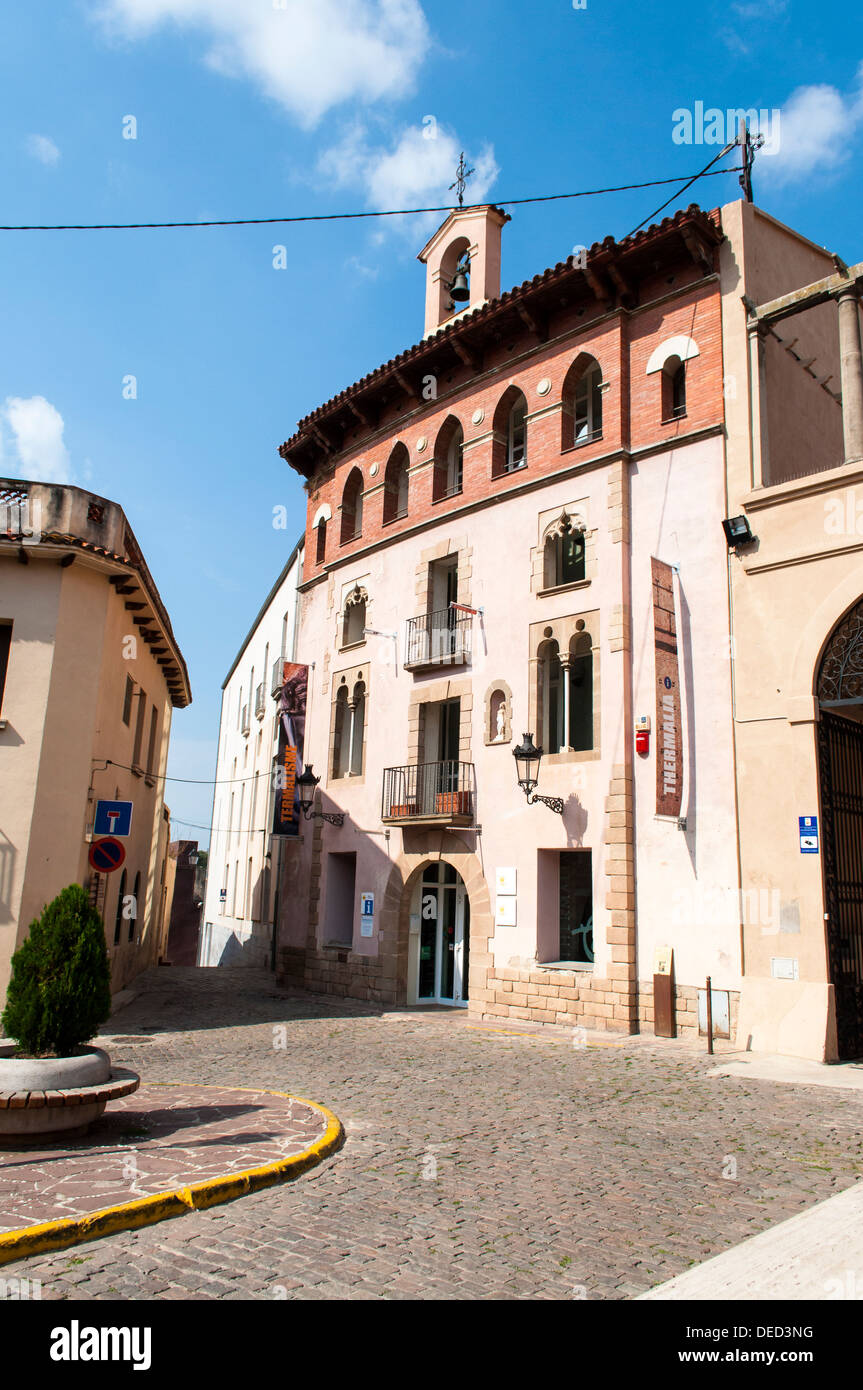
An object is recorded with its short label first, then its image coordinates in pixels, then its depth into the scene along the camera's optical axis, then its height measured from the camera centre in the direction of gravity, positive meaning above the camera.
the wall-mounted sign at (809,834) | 12.22 +1.04
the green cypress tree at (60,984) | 7.34 -0.71
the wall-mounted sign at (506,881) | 16.28 +0.43
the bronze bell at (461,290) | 21.30 +13.43
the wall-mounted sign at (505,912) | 16.22 -0.10
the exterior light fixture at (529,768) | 15.74 +2.32
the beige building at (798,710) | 12.13 +2.73
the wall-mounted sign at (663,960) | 13.67 -0.68
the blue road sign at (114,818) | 14.89 +1.16
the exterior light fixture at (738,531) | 13.67 +5.37
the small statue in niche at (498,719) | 17.14 +3.31
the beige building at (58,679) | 14.41 +3.36
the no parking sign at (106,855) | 13.33 +0.51
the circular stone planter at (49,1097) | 6.72 -1.42
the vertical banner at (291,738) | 21.50 +3.70
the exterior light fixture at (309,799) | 20.64 +2.23
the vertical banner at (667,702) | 13.77 +3.02
